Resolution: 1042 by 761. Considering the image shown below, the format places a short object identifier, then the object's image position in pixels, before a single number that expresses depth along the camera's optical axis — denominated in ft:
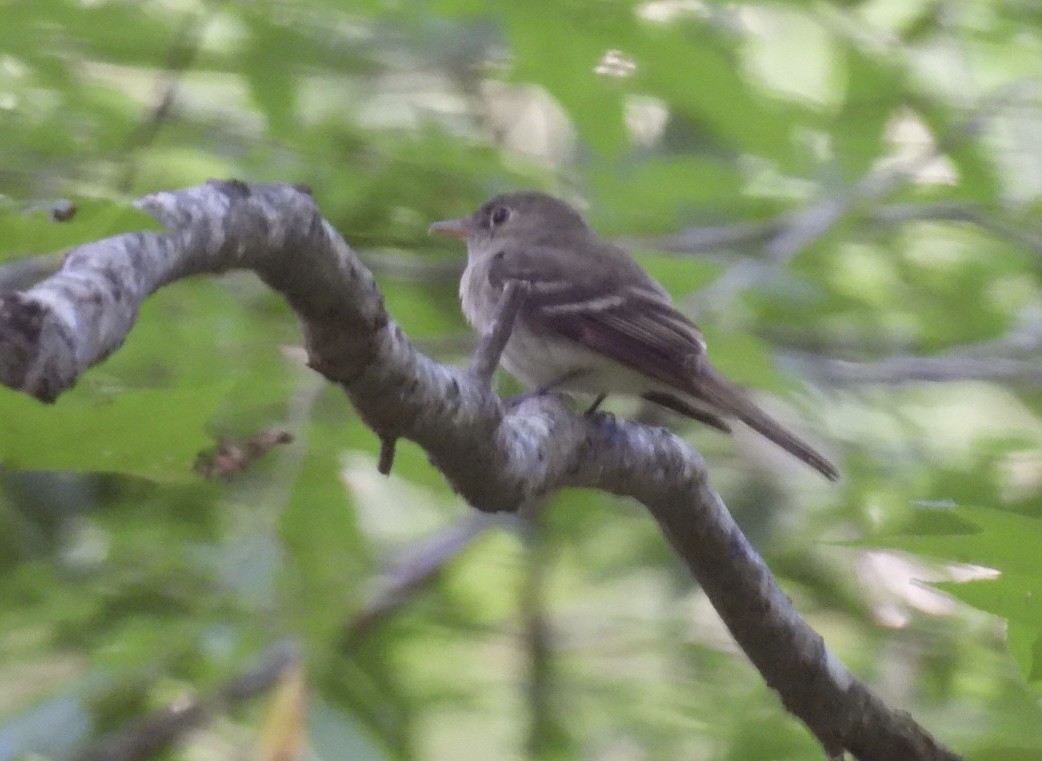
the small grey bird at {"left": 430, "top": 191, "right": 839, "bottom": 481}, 22.47
